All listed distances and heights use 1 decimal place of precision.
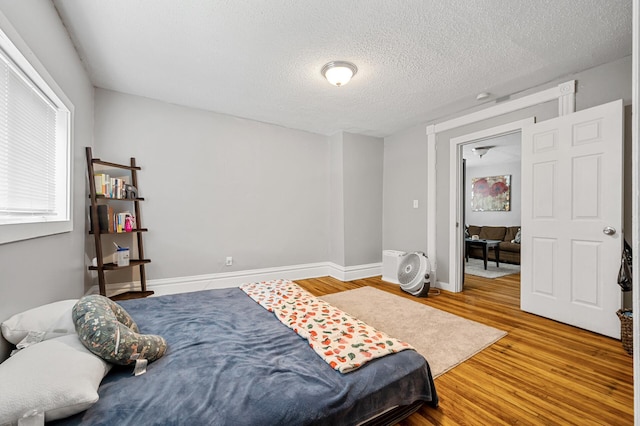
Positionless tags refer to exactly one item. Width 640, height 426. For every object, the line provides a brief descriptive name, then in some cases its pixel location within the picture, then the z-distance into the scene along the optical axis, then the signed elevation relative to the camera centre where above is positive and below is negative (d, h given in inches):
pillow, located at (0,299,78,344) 47.5 -20.5
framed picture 284.5 +19.8
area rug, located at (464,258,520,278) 192.4 -44.6
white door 92.3 -2.2
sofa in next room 224.1 -25.2
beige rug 82.3 -42.9
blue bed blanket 37.8 -28.1
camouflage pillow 44.3 -21.3
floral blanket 52.8 -27.8
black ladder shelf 105.7 -8.1
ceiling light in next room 224.4 +52.1
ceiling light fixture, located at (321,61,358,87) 97.9 +51.6
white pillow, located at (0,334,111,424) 31.7 -22.0
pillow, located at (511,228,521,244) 234.5 -24.0
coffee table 210.8 -26.8
